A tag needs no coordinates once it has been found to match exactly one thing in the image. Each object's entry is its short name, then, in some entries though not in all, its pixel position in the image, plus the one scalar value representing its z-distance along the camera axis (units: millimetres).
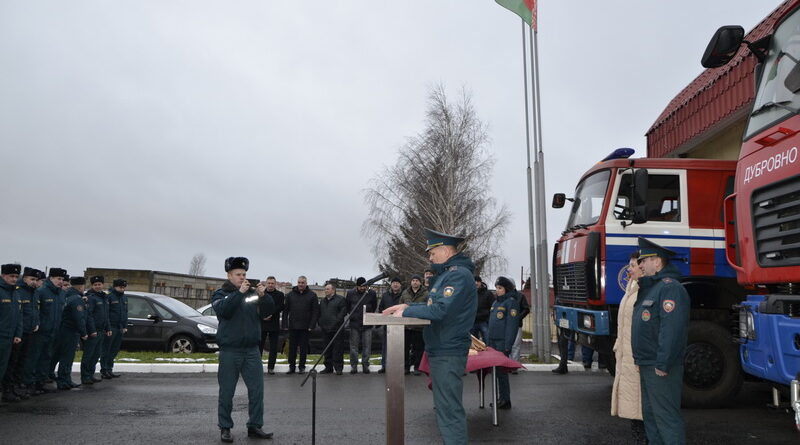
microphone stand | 4915
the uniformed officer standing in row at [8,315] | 8492
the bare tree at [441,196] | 29156
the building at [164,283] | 28641
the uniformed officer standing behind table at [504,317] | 9477
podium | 4258
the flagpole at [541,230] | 13838
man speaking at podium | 4555
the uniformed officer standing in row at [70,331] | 10164
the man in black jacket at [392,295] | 12703
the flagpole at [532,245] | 14109
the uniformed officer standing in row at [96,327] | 10500
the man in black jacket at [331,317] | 12219
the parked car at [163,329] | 14039
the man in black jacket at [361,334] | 12172
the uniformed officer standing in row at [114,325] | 11188
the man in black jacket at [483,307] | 12156
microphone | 4966
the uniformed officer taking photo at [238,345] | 6539
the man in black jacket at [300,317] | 12117
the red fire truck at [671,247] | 7891
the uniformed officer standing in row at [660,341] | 5148
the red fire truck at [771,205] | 4438
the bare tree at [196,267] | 111325
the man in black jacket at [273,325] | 12062
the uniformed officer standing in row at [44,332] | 9430
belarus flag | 15571
